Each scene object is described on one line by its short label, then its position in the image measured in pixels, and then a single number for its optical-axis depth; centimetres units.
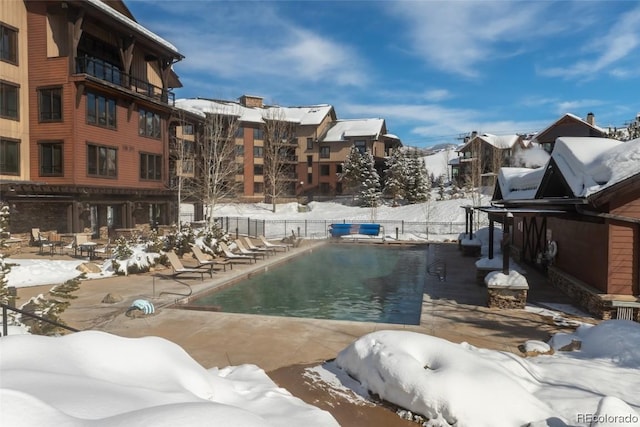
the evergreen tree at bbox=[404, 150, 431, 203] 4806
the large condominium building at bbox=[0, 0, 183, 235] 2203
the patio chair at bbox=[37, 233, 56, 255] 1967
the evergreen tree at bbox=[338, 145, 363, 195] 5034
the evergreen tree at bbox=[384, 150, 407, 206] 4841
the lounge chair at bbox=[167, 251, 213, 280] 1494
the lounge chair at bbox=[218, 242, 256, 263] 1879
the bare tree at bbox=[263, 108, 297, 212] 5122
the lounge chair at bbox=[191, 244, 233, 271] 1607
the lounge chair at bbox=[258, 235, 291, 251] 2294
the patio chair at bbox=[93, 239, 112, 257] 1930
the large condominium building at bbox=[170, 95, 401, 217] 5319
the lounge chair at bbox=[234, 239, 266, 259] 2038
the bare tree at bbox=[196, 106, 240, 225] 2906
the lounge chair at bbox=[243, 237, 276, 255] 2141
